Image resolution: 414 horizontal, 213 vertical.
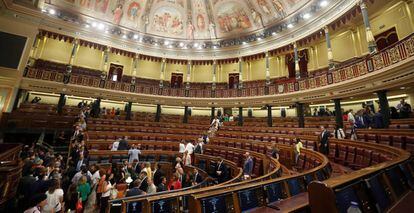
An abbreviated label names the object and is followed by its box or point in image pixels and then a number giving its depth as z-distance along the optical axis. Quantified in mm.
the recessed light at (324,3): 12086
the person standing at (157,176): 5888
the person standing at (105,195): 4699
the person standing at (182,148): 9588
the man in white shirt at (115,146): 9266
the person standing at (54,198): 3504
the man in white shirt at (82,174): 5143
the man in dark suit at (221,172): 7195
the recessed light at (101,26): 16609
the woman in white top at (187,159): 8383
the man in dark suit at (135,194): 3102
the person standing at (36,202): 2710
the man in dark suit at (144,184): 4684
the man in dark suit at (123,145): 9297
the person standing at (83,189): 4800
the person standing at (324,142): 7387
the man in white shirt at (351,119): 8308
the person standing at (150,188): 4629
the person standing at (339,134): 8307
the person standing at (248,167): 6157
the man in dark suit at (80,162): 6288
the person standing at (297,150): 7038
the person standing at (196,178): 6095
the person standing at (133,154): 8133
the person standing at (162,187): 4723
